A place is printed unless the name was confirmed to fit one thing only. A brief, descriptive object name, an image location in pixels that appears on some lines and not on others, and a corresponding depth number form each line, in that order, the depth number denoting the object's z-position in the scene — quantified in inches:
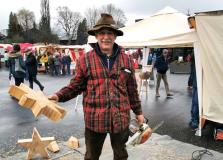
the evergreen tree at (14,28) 1740.0
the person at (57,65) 548.0
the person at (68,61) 561.4
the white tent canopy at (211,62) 146.0
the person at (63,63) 558.4
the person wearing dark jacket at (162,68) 290.9
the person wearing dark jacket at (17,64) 264.0
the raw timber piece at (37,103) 72.9
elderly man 78.0
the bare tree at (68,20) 1787.7
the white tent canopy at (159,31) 171.1
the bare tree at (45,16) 1629.4
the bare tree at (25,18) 1874.1
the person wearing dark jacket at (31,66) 283.4
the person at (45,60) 584.1
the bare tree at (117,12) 1780.0
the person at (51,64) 547.6
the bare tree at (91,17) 1784.0
